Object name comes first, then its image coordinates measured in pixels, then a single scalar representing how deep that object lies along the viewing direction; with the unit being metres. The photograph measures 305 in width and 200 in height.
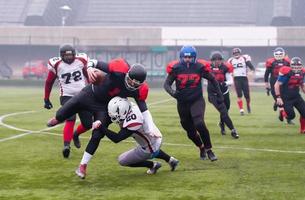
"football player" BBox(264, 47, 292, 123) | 16.83
